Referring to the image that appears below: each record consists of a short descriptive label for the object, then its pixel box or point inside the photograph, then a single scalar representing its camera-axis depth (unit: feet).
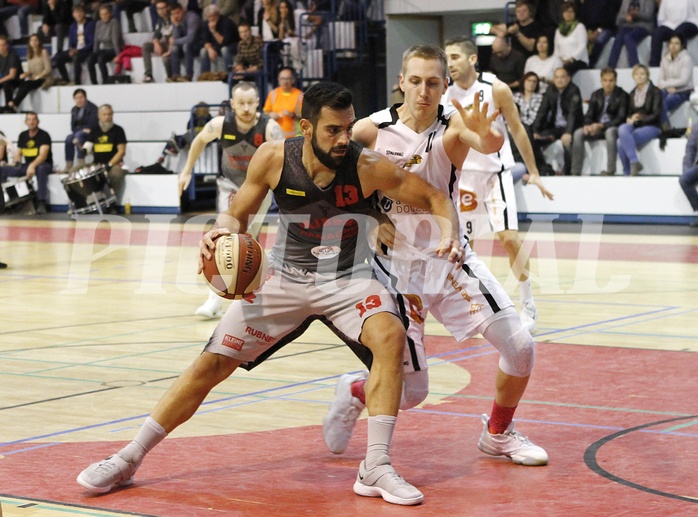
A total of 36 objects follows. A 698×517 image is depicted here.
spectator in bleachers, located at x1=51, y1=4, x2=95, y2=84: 77.10
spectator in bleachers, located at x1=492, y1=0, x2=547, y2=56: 60.39
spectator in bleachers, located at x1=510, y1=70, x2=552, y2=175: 57.21
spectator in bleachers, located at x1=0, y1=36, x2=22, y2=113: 77.51
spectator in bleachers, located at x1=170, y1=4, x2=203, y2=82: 71.77
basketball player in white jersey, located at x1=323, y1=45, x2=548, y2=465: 16.89
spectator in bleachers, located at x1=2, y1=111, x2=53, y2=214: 69.41
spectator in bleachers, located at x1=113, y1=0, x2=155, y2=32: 77.86
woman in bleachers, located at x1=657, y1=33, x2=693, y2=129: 55.16
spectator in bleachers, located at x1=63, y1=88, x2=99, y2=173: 68.95
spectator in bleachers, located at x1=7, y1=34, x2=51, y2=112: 76.95
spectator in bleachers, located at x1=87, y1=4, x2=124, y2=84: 75.87
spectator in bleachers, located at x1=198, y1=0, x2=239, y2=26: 71.36
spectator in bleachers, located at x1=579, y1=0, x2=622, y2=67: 60.18
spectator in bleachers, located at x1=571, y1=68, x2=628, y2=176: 55.47
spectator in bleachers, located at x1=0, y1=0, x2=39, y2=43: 84.99
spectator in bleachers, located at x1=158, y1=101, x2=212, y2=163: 66.23
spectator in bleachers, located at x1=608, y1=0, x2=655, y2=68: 58.90
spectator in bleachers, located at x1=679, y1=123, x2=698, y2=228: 52.54
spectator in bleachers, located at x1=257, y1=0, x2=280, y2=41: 69.00
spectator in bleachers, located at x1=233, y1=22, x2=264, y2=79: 67.36
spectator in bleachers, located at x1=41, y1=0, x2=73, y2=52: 80.48
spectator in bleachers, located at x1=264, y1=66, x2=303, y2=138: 60.29
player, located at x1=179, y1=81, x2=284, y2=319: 32.09
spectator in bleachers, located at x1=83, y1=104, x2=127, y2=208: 66.95
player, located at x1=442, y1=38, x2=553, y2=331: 28.37
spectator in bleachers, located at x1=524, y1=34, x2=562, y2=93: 59.11
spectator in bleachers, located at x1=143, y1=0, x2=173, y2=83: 73.36
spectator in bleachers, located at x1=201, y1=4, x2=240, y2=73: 70.79
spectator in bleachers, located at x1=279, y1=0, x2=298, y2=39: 67.97
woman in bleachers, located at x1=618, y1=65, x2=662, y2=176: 54.65
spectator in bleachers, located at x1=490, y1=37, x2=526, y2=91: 59.98
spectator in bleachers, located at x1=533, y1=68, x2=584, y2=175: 56.75
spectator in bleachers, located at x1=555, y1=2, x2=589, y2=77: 58.85
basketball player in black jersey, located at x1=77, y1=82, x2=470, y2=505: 15.76
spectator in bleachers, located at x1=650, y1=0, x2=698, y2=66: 57.26
